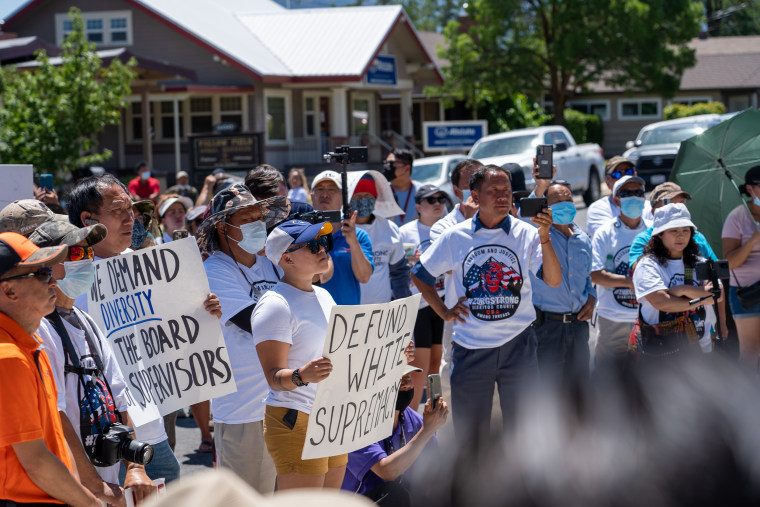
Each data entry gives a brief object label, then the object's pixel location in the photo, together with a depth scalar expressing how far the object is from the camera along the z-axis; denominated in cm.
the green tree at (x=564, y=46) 3597
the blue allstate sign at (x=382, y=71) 3284
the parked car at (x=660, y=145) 2372
